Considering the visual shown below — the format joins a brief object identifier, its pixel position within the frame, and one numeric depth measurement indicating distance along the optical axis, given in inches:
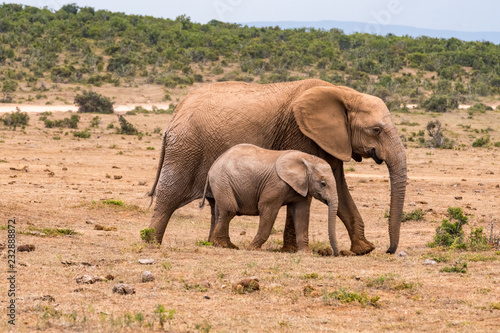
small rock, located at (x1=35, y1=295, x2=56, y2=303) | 271.6
